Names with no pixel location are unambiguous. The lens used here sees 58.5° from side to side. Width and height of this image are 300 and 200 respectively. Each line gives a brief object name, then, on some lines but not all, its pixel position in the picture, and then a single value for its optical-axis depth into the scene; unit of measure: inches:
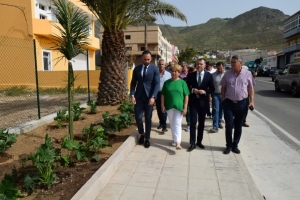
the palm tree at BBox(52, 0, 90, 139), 174.0
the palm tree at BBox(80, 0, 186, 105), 358.3
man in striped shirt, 188.7
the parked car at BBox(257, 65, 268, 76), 1564.2
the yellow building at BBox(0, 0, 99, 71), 608.4
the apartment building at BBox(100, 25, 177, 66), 2080.5
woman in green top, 192.5
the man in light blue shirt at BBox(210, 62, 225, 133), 256.4
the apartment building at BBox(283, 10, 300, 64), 1660.9
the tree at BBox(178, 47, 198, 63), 1636.0
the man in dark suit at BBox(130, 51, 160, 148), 197.3
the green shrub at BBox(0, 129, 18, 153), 174.9
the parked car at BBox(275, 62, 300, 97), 547.2
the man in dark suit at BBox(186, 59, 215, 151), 197.0
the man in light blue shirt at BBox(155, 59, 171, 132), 251.6
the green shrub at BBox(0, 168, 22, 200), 104.0
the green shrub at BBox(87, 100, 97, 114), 308.5
